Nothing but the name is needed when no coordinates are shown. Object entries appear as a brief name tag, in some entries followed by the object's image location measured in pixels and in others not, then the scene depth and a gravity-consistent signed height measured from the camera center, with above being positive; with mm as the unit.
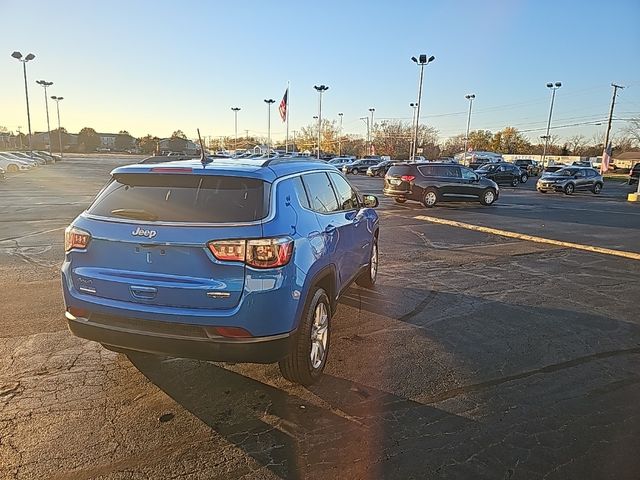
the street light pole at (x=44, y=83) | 63000 +6844
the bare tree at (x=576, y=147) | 101269 +2481
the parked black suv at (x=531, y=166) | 51838 -1071
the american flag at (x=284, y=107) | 42144 +3380
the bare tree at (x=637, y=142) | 78538 +3744
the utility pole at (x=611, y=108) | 57434 +6416
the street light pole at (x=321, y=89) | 60938 +7455
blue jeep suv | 3121 -836
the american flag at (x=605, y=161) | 43062 -108
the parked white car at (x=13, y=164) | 36219 -2358
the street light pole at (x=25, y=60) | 48906 +7634
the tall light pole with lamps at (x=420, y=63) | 40250 +7542
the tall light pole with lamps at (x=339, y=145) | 93731 +628
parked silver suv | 27734 -1314
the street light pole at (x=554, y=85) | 65400 +9911
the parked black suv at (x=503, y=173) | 34719 -1288
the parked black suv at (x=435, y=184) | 18703 -1253
